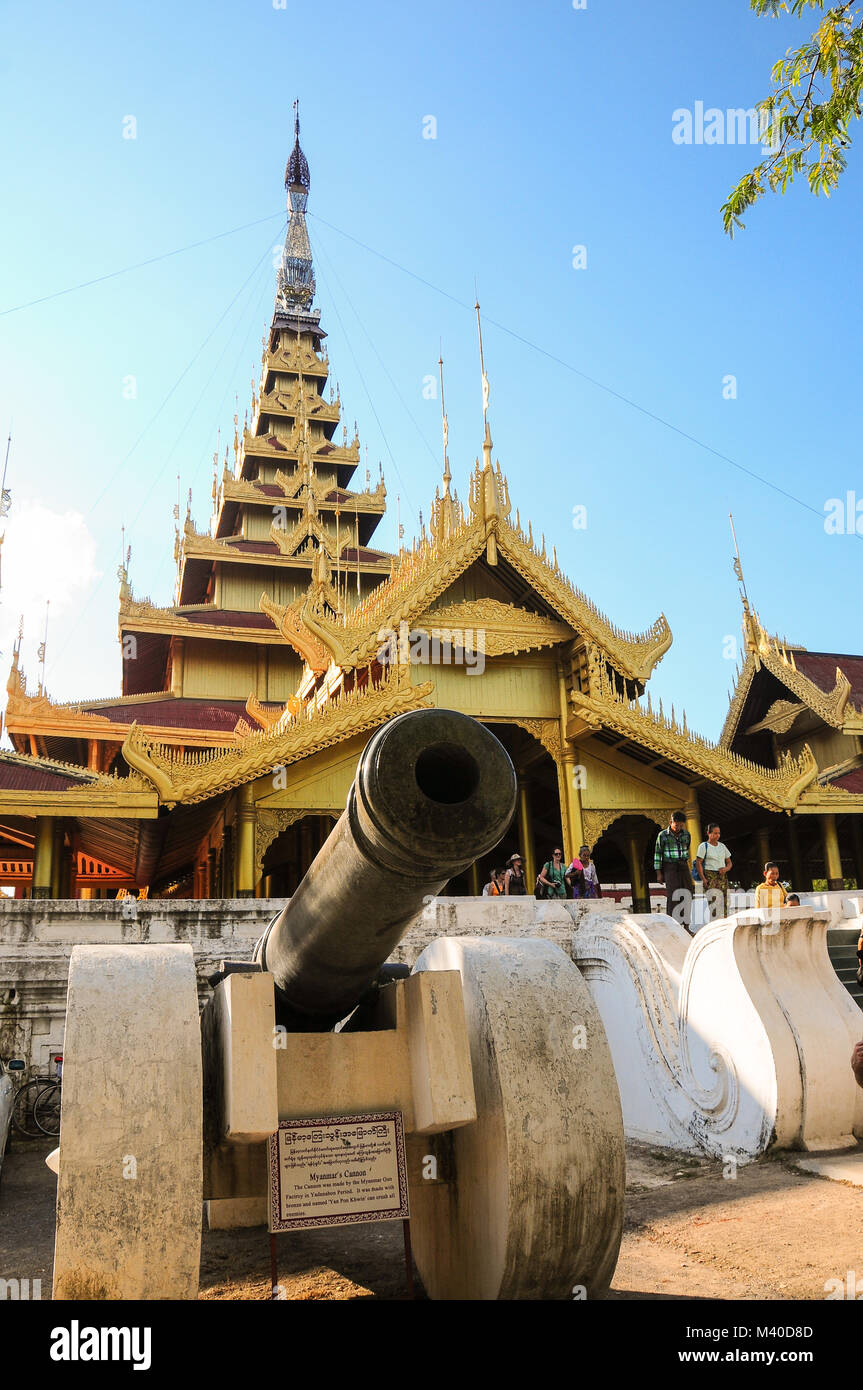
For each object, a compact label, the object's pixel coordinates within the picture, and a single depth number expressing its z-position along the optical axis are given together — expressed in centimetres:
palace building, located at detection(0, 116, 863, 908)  1241
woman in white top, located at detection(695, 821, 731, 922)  923
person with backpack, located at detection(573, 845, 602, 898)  1170
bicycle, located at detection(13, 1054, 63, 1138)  777
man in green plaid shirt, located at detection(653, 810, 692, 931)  949
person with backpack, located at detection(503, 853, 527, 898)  1209
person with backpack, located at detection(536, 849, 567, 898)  1128
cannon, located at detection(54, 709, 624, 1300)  268
